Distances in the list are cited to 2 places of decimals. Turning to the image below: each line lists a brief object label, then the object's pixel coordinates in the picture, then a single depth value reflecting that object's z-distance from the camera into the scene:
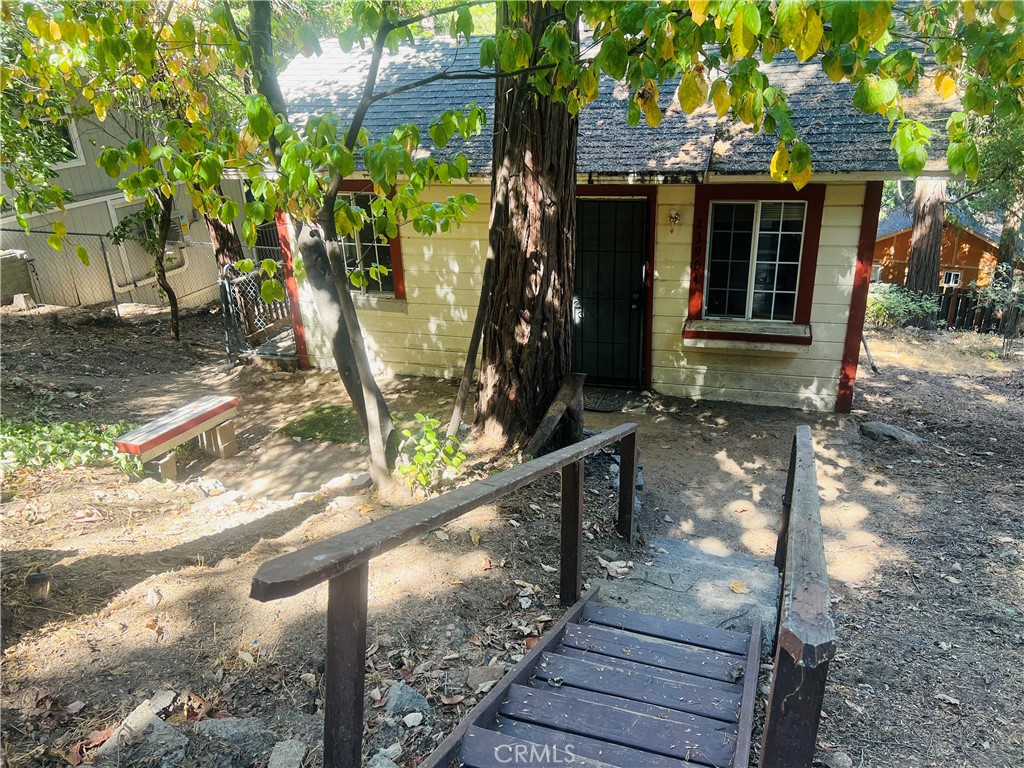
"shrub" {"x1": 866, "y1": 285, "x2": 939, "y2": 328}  14.15
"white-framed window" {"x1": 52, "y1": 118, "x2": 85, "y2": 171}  14.01
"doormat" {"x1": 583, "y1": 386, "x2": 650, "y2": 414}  8.67
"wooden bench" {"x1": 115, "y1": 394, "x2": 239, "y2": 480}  6.39
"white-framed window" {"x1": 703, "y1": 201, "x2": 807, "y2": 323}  8.07
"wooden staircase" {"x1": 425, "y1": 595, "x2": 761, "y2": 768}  2.38
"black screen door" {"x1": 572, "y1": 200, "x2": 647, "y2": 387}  8.73
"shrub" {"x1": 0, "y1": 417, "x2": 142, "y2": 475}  5.55
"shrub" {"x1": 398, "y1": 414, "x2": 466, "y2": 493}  4.90
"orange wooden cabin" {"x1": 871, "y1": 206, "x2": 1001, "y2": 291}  27.69
